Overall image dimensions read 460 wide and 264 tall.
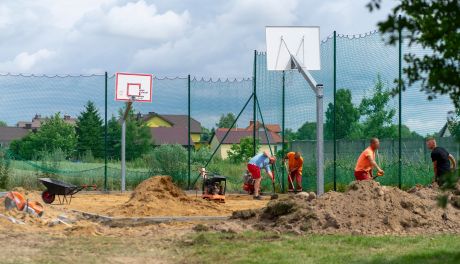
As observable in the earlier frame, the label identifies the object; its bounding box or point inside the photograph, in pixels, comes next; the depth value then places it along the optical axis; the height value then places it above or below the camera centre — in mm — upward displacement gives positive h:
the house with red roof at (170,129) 27578 +921
